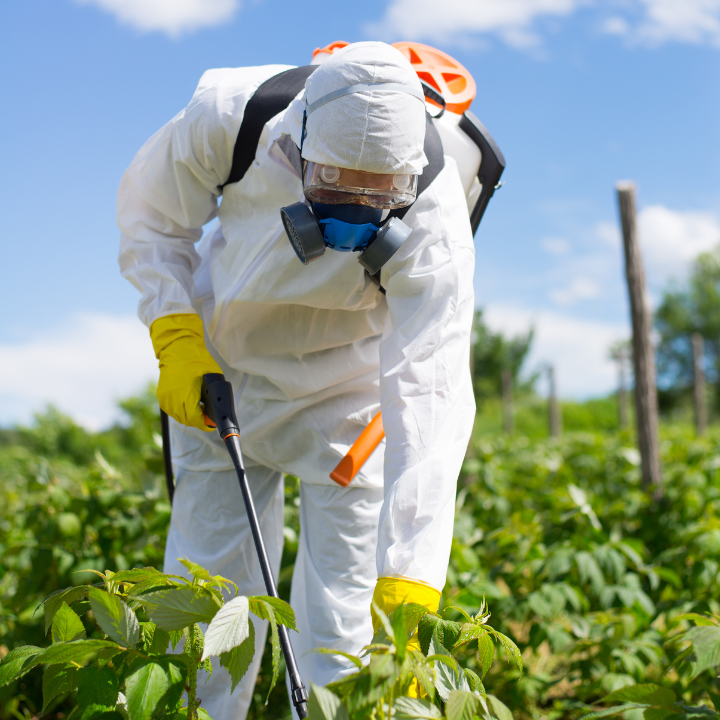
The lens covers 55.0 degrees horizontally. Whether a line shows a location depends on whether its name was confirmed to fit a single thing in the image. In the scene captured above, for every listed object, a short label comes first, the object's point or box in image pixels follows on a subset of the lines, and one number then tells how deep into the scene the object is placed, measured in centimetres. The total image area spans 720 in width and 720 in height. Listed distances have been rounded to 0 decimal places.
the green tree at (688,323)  3447
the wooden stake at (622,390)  1219
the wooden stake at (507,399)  1462
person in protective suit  149
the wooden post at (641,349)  447
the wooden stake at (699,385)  975
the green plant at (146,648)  95
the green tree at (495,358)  2902
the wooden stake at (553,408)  1256
